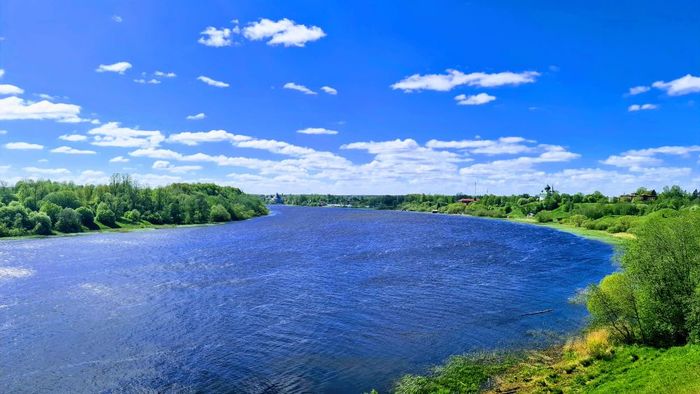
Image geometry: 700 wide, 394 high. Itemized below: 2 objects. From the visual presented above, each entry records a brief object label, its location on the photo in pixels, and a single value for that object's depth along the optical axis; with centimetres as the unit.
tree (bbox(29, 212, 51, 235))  12962
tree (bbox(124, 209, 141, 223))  17162
